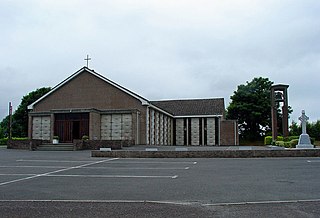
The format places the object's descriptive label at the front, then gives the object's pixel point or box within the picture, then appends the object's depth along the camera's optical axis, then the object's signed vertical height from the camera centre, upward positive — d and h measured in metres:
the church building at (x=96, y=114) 34.44 +1.57
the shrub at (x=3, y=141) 41.22 -1.27
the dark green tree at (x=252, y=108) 54.59 +3.35
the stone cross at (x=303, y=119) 23.67 +0.72
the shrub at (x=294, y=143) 25.06 -0.93
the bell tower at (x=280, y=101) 33.62 +2.82
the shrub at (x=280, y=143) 29.67 -1.16
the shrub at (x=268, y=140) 39.30 -1.14
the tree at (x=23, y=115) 53.88 +2.28
